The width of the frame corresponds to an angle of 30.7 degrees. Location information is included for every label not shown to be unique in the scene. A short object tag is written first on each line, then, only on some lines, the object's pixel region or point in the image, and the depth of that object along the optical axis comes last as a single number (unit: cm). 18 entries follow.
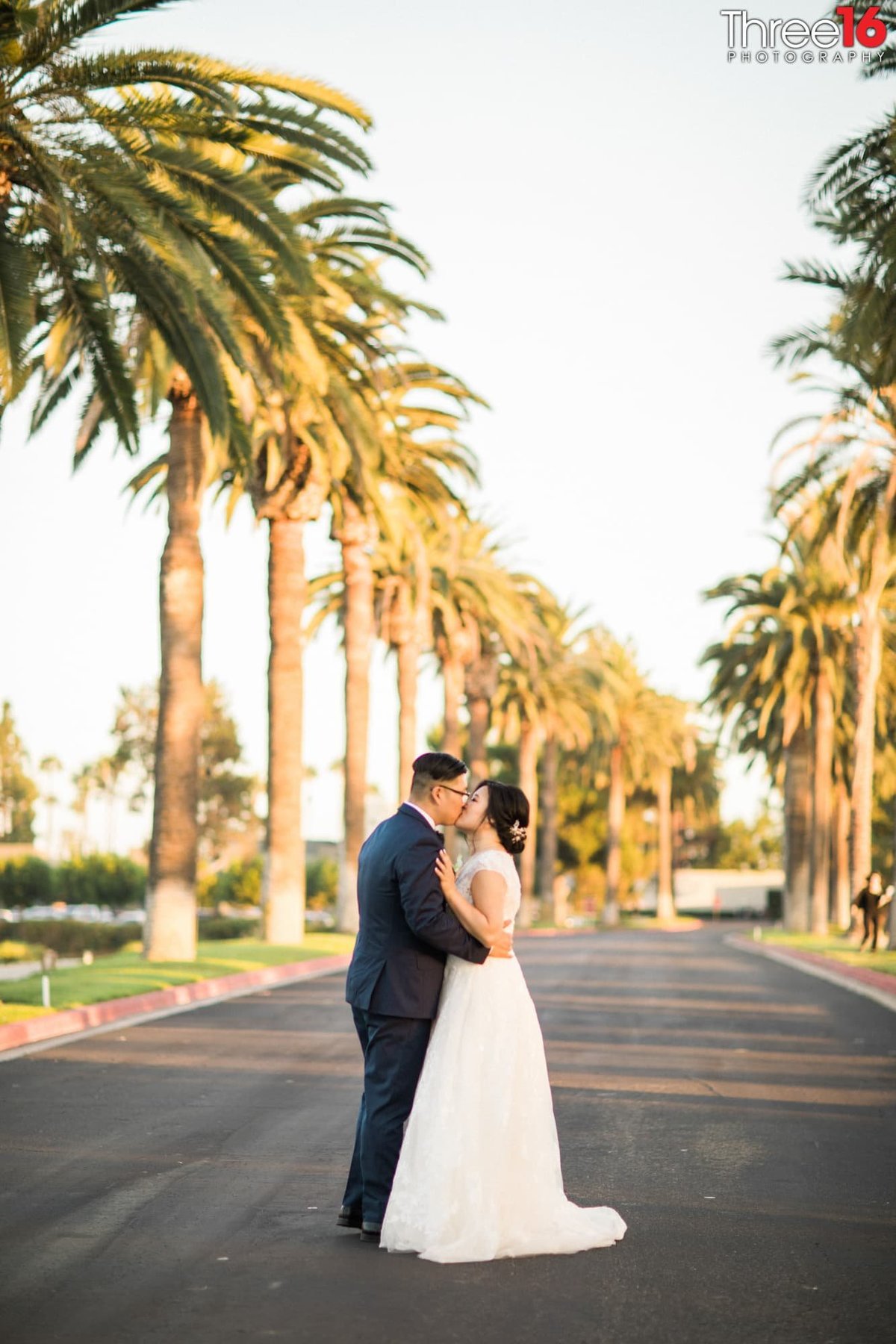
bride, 639
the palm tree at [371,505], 3362
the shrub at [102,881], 9788
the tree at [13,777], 13350
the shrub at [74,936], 6462
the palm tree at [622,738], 7500
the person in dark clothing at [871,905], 3556
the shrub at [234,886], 9269
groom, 663
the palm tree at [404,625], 4288
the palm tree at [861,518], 3281
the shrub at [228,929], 5878
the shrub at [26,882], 9831
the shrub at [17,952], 4784
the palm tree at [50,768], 17938
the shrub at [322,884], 9162
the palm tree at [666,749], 7531
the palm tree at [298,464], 2616
